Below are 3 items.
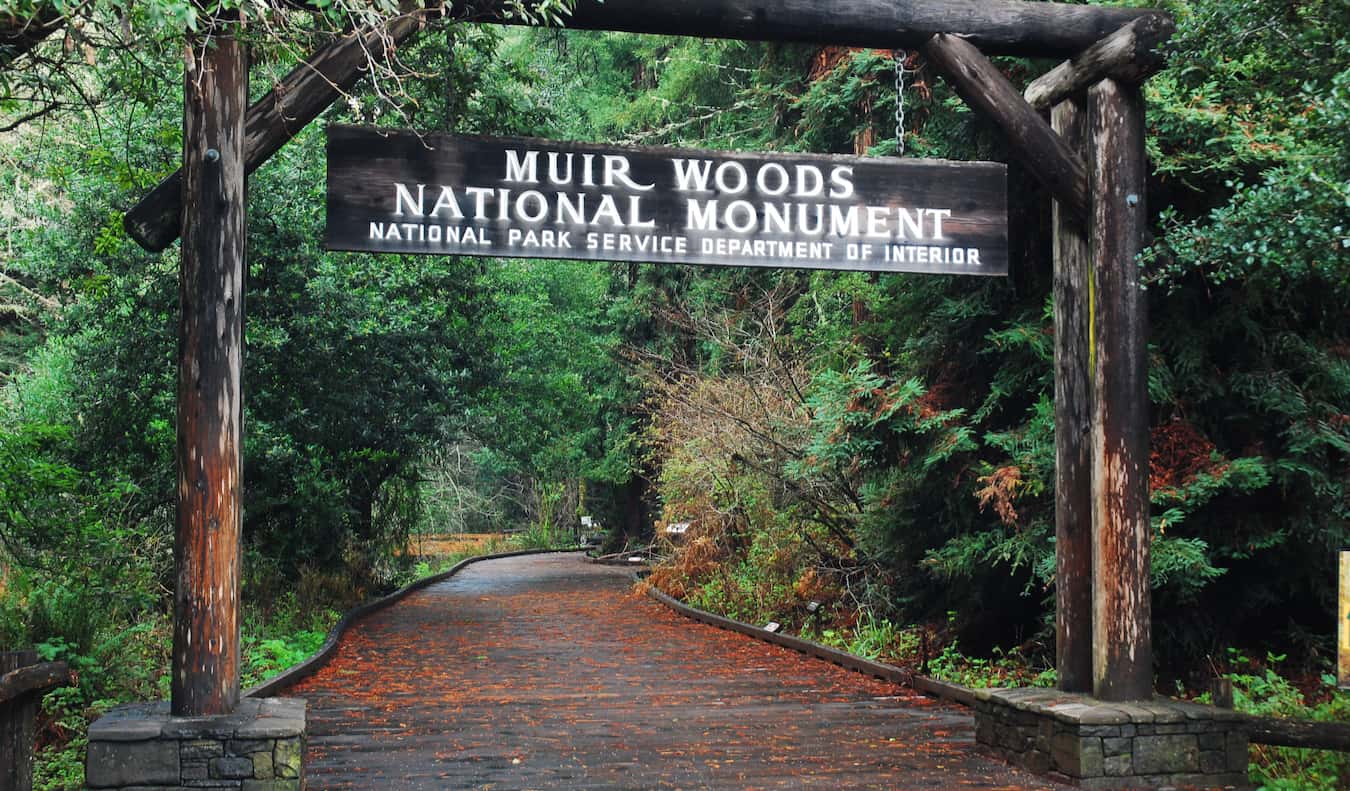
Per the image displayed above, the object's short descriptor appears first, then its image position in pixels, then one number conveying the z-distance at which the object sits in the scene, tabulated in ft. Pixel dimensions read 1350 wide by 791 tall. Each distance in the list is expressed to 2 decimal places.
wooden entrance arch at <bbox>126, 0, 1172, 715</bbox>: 21.65
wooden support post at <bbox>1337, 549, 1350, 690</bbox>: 18.16
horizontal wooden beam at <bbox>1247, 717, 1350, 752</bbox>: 21.99
